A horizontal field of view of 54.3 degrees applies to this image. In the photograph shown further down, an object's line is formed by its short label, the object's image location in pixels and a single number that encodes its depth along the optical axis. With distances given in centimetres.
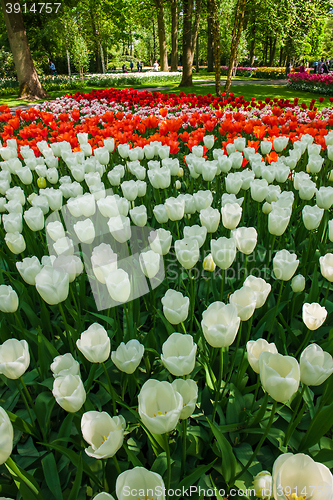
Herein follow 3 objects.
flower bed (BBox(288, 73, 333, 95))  1928
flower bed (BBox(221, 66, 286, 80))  3553
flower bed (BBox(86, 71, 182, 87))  2506
